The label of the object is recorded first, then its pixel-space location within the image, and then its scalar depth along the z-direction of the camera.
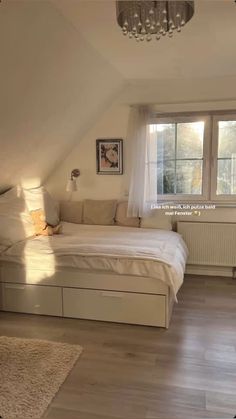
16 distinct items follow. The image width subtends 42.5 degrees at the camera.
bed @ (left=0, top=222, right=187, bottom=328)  2.48
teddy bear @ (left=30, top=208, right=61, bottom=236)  3.27
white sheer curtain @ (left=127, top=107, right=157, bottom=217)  3.59
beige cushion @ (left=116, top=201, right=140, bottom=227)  3.67
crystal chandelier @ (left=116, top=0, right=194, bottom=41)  1.42
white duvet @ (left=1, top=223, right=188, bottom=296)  2.47
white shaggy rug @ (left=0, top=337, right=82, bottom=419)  1.66
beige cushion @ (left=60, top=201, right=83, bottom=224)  3.85
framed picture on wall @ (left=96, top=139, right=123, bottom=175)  3.81
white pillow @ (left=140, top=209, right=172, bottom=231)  3.58
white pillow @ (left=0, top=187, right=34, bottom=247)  2.91
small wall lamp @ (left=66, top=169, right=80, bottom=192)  3.80
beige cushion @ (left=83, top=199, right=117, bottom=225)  3.74
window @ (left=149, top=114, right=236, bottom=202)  3.55
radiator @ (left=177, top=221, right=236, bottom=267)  3.52
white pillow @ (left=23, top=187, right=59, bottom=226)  3.46
